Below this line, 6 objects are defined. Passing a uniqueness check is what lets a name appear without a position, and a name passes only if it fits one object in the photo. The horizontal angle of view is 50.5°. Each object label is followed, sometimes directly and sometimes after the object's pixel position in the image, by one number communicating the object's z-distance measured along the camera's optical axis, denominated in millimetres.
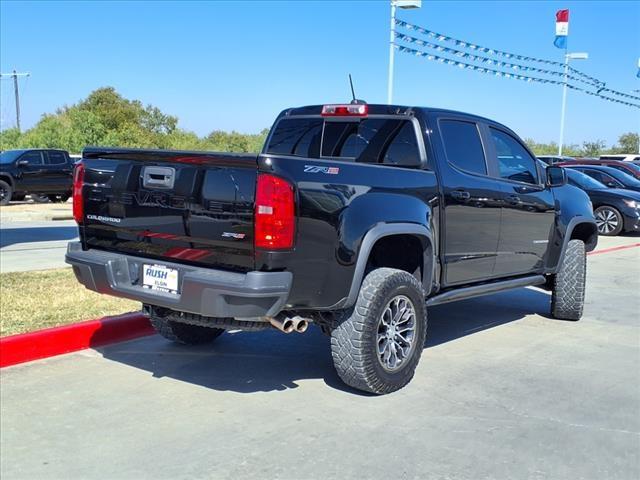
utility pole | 66150
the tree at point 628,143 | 66688
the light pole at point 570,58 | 29328
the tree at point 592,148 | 63650
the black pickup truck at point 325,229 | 3904
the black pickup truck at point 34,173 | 21188
